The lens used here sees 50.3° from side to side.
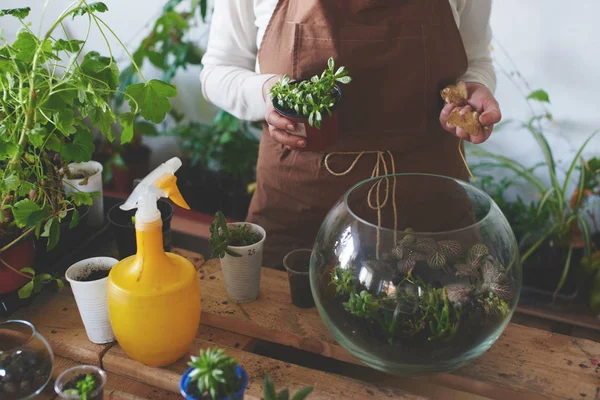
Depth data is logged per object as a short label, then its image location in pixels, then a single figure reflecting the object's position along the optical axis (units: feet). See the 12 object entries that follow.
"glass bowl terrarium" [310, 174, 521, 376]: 3.03
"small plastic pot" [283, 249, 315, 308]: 3.85
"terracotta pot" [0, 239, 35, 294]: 3.74
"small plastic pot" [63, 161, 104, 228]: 4.48
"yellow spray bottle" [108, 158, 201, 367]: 3.24
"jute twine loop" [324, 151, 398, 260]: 3.50
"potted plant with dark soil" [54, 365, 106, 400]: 2.86
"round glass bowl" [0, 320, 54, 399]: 2.99
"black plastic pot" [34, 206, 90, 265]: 4.09
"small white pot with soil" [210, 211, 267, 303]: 3.83
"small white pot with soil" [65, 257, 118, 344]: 3.50
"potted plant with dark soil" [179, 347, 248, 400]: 2.70
